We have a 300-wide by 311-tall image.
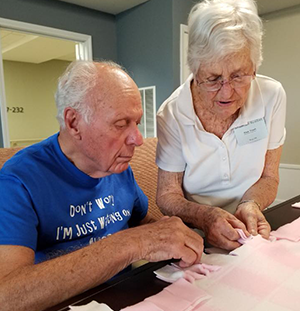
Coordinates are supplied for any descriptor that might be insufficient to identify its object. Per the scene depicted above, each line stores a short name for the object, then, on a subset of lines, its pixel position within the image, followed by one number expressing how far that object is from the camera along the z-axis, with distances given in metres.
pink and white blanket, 0.54
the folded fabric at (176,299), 0.54
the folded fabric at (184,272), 0.64
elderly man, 0.61
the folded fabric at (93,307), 0.54
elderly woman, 0.98
